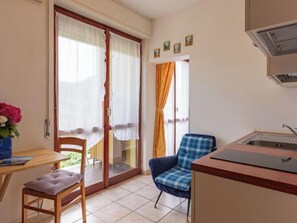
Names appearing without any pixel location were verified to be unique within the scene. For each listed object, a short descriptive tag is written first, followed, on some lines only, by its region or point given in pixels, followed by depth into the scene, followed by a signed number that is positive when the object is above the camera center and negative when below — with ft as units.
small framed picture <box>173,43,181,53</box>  9.82 +3.16
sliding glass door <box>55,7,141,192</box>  7.70 +0.67
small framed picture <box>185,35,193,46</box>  9.36 +3.37
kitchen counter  2.86 -1.38
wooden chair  5.44 -2.30
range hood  2.54 +1.22
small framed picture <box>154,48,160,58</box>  10.64 +3.13
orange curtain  11.77 +0.39
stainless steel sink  5.21 -0.92
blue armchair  6.89 -2.38
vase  5.53 -1.13
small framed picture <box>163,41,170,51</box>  10.21 +3.40
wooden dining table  4.85 -1.47
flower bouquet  5.35 -0.30
